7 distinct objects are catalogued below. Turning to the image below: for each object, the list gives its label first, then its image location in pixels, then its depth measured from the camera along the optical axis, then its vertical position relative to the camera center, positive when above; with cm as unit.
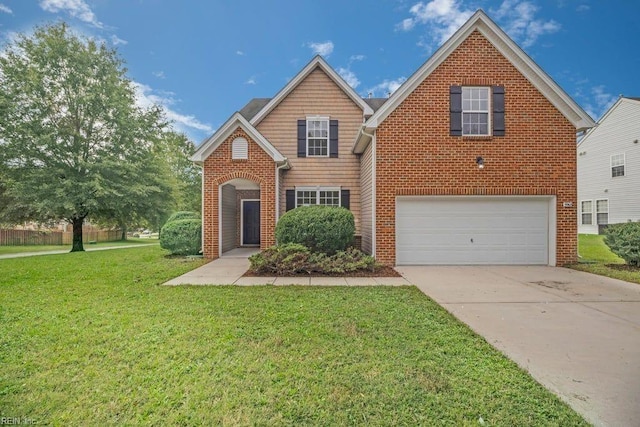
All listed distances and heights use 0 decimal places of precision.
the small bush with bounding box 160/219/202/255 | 1118 -89
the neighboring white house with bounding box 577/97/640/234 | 1750 +281
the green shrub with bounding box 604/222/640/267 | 812 -76
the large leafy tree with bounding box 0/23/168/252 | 1365 +395
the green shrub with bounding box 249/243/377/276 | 759 -129
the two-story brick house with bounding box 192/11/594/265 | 887 +160
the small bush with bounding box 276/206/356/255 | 858 -48
